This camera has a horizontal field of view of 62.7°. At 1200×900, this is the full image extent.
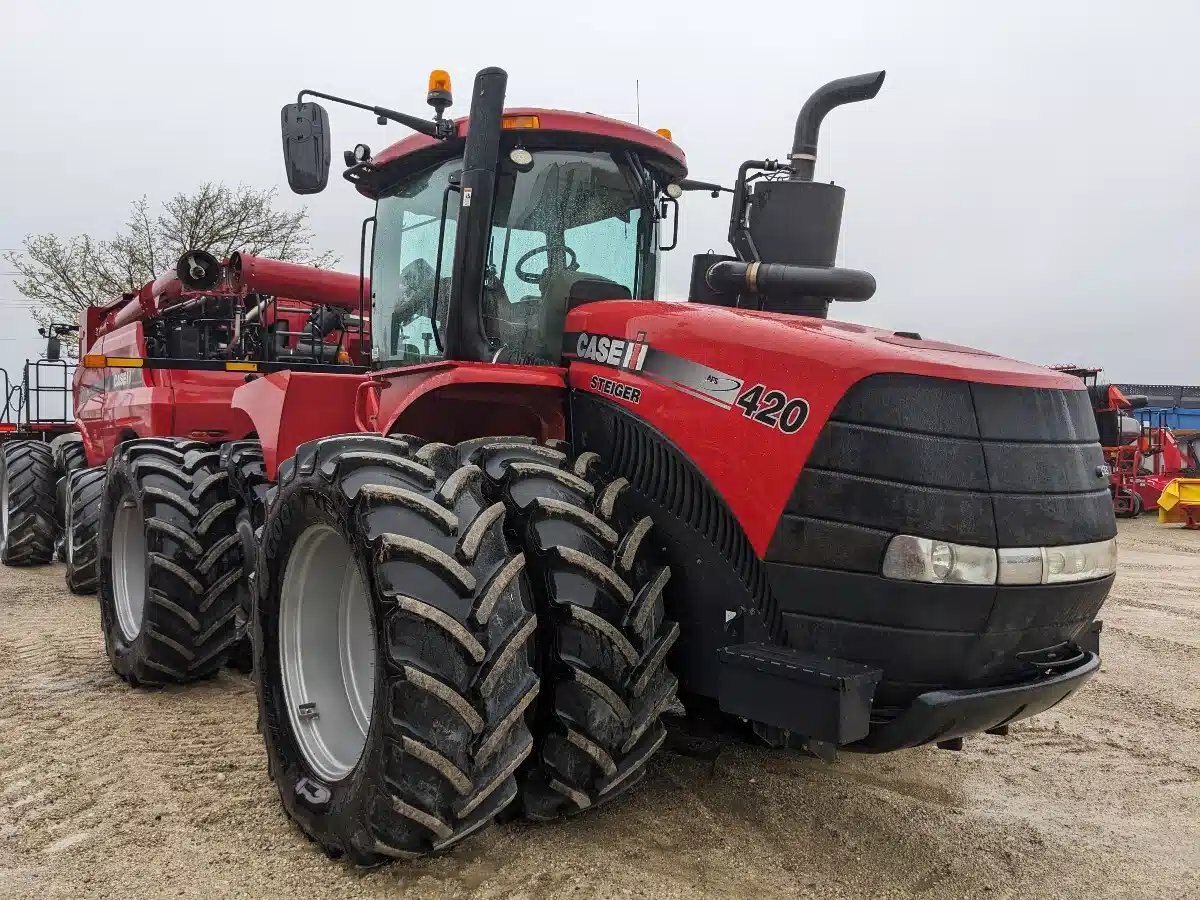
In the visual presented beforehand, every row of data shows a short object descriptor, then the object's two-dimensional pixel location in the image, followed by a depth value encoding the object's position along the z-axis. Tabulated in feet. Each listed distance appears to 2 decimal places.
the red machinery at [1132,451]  54.39
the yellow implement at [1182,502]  51.67
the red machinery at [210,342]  23.41
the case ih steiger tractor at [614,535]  8.77
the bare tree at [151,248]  67.46
